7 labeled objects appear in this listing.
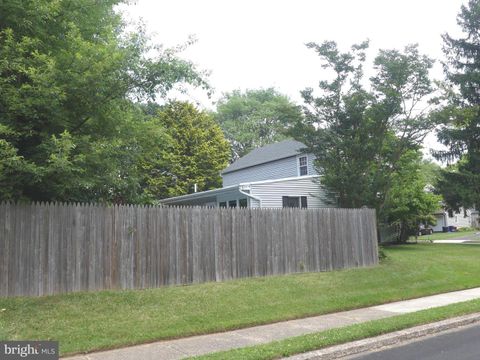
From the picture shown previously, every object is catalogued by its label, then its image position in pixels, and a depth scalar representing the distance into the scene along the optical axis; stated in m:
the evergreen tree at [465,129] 28.31
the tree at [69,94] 8.45
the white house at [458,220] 53.83
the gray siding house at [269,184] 22.91
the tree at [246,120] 56.06
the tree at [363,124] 16.84
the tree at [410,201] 23.89
